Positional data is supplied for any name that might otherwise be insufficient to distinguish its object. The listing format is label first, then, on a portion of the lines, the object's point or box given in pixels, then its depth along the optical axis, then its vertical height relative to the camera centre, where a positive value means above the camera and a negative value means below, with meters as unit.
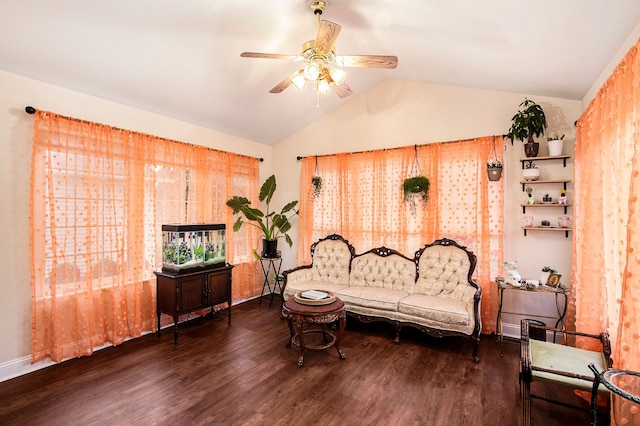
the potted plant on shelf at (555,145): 3.43 +0.75
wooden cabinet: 3.62 -0.96
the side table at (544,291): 3.20 -1.00
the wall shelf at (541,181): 3.45 +0.35
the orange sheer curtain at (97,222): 3.02 -0.09
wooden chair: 2.00 -1.09
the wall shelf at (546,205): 3.44 +0.09
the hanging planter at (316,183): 5.20 +0.51
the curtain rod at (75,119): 2.89 +0.99
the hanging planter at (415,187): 4.20 +0.35
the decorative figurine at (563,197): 3.41 +0.17
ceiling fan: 2.35 +1.25
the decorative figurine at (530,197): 3.61 +0.18
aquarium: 3.75 -0.43
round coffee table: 3.04 -1.02
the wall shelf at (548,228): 3.44 -0.18
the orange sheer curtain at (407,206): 3.89 +0.14
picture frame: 3.25 -0.72
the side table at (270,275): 5.46 -1.11
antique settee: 3.36 -0.96
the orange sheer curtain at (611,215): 1.70 -0.02
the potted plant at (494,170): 3.69 +0.51
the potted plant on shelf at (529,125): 3.42 +0.99
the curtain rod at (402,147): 4.03 +0.96
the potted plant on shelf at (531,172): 3.53 +0.47
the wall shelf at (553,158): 3.44 +0.62
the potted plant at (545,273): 3.37 -0.67
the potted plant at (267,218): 4.88 -0.07
